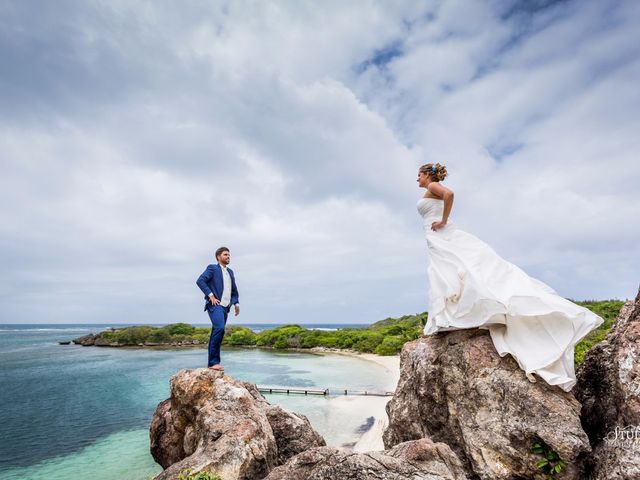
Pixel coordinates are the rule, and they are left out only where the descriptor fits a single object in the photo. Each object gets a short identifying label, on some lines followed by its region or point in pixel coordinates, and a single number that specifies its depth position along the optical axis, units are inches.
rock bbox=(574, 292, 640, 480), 172.1
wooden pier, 973.2
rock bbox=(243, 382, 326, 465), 320.5
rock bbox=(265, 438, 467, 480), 164.2
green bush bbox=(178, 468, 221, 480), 207.0
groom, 311.6
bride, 202.4
